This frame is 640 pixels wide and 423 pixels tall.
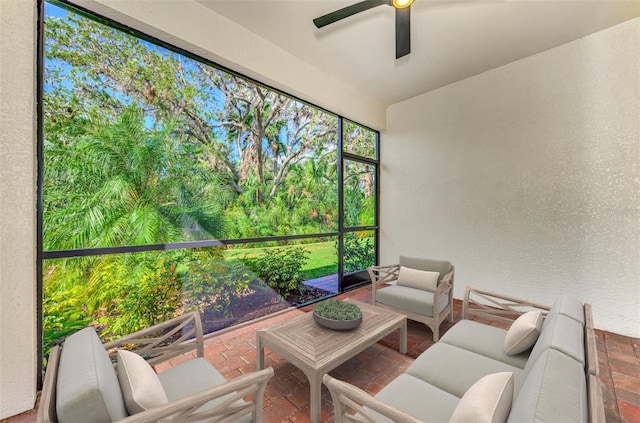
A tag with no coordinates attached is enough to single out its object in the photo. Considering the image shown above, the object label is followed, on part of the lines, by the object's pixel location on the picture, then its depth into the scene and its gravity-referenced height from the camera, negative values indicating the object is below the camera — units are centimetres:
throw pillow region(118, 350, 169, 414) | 101 -74
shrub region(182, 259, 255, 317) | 271 -84
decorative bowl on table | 208 -88
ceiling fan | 196 +158
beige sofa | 88 -83
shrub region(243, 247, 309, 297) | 327 -76
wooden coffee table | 168 -100
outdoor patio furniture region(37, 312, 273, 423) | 87 -73
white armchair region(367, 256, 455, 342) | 270 -94
